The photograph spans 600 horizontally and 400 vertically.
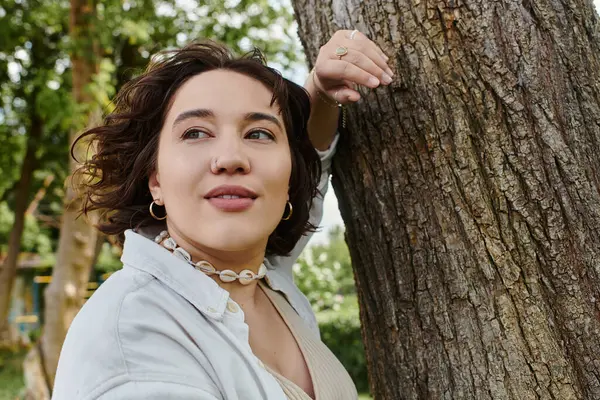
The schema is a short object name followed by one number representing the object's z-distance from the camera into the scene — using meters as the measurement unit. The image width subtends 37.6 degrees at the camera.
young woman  0.73
